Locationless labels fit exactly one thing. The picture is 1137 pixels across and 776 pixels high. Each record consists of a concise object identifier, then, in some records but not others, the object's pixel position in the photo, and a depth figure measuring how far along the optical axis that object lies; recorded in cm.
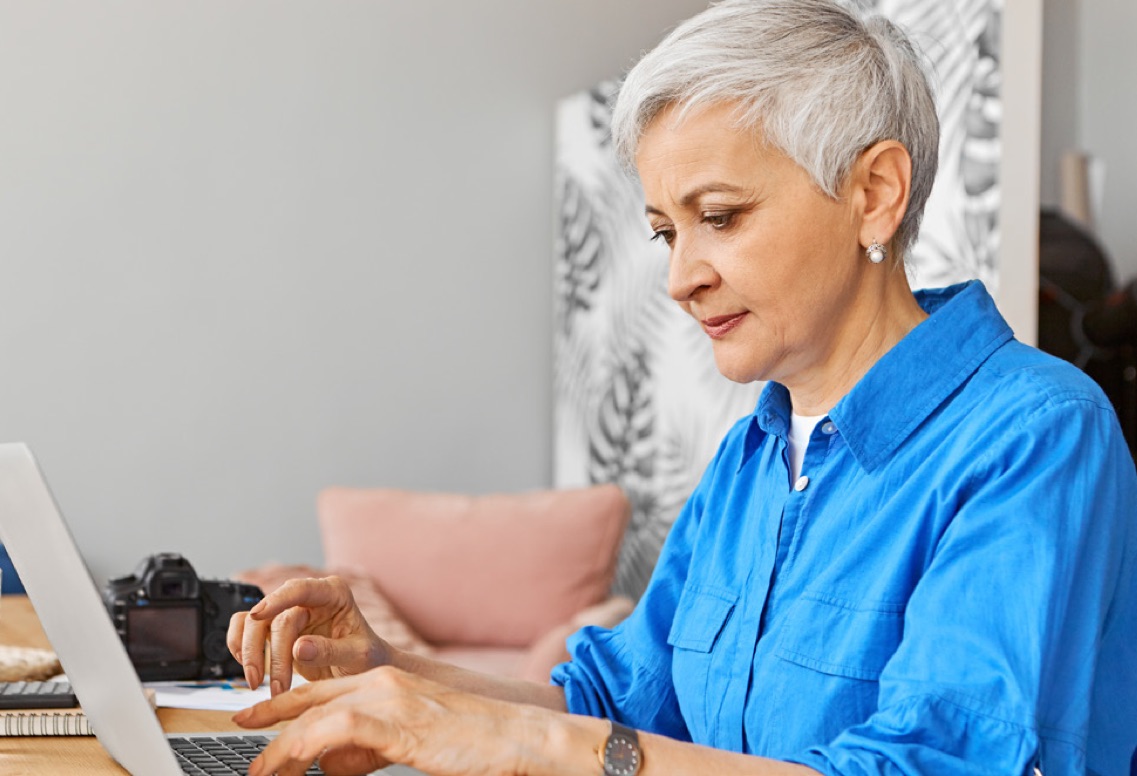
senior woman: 91
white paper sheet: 141
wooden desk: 111
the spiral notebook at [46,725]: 122
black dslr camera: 156
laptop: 93
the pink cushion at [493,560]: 333
